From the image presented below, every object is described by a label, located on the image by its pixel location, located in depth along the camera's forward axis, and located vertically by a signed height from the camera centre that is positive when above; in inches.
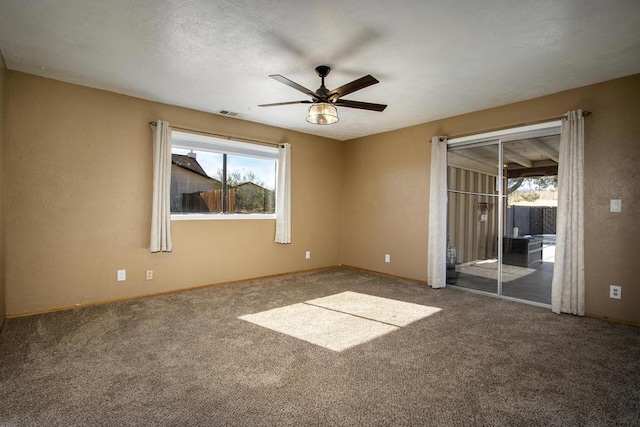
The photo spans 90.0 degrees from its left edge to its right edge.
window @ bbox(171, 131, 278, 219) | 173.5 +20.6
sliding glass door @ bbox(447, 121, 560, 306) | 153.8 +3.4
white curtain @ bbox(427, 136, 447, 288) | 180.1 +0.3
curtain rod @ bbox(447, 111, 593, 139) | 134.9 +45.2
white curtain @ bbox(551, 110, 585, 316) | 134.0 -2.0
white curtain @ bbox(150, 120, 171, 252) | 156.0 +11.1
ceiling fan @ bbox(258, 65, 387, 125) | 116.3 +42.8
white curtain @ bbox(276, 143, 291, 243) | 203.2 +10.7
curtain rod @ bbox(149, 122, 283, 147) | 166.7 +43.9
